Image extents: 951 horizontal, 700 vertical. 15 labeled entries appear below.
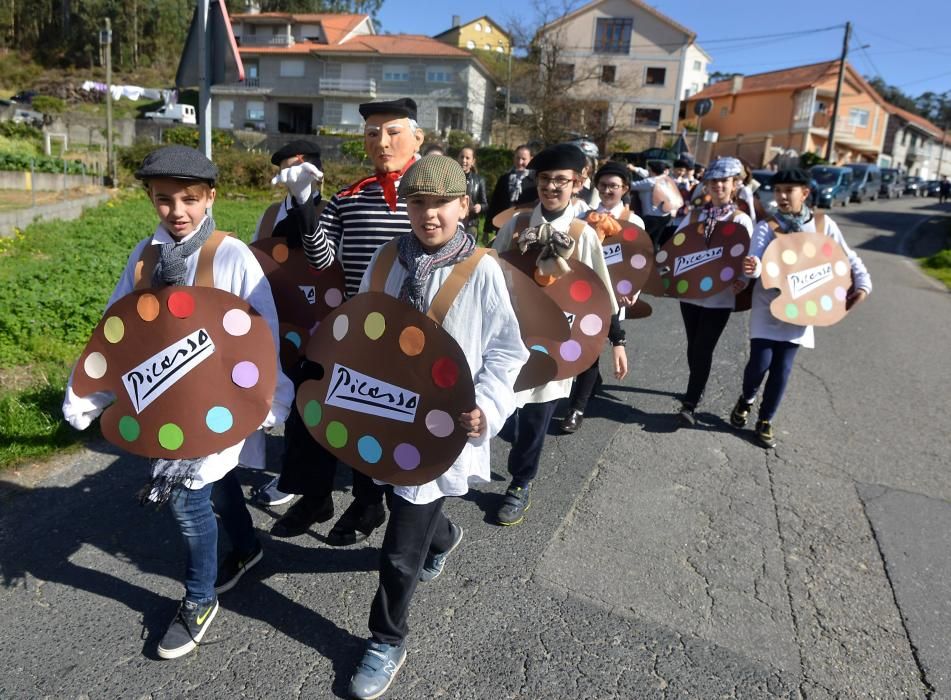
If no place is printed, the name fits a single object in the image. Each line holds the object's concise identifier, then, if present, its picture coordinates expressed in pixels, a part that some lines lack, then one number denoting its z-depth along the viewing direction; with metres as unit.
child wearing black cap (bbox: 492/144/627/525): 3.50
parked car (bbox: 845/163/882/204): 31.70
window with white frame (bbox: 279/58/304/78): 43.56
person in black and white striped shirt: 2.92
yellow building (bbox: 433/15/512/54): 61.41
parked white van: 43.00
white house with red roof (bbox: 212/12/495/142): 41.22
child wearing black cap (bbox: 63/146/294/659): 2.37
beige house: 42.38
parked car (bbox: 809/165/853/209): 27.05
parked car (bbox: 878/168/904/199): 36.31
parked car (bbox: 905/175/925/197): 44.19
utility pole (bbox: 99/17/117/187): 19.47
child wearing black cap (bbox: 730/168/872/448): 4.56
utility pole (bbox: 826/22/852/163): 32.34
